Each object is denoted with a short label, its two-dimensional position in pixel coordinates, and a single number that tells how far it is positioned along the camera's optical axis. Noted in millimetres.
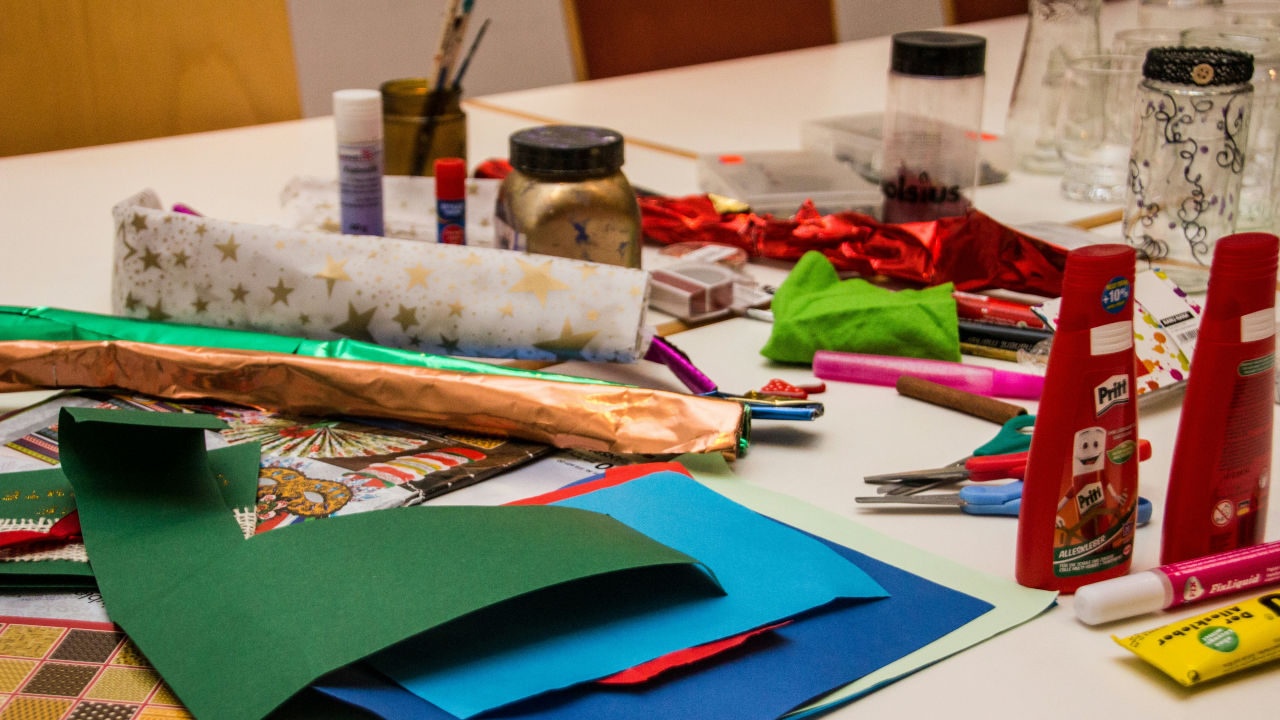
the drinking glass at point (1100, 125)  2112
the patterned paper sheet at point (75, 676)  1402
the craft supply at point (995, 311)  1784
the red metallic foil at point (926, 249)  1860
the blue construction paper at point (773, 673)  1399
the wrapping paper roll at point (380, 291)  1697
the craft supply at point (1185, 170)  1850
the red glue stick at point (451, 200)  1823
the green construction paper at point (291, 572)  1407
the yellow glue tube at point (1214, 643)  1424
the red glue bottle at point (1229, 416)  1456
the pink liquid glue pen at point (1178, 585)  1460
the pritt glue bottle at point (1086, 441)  1448
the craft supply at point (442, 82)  1924
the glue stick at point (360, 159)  1835
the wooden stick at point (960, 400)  1653
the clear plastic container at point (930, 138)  1958
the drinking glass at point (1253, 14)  2119
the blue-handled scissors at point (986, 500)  1553
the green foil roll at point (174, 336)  1688
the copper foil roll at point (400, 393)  1608
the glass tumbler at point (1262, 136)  1932
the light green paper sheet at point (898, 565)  1438
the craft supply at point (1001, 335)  1757
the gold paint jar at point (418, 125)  1964
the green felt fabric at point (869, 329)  1737
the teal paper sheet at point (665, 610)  1405
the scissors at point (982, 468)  1575
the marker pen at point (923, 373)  1701
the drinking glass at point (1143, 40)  2121
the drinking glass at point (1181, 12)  2269
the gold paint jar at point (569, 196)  1754
